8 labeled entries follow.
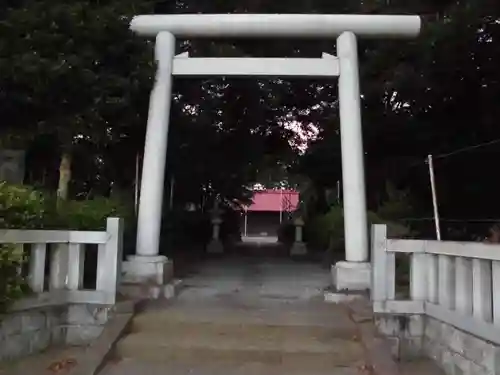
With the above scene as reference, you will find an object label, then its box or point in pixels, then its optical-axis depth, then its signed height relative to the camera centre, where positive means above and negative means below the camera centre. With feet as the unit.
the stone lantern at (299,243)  51.93 -0.36
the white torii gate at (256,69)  24.29 +6.91
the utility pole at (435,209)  20.99 +1.15
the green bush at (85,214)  19.57 +0.66
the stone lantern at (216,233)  53.52 +0.28
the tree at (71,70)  22.91 +6.15
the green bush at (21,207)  15.85 +0.66
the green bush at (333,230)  28.15 +0.60
